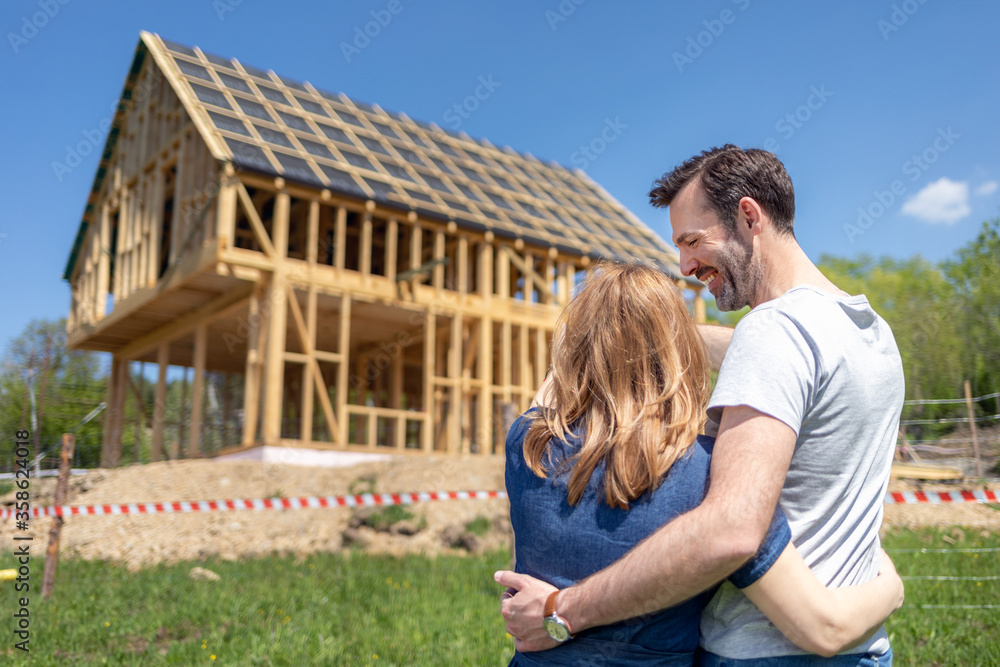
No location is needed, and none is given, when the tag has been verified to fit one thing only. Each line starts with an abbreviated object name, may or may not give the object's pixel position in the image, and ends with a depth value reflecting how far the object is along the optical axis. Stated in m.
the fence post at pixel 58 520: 7.46
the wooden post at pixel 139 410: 19.72
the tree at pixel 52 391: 19.06
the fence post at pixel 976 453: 8.75
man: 1.48
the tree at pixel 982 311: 15.60
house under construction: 16.36
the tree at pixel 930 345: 14.45
